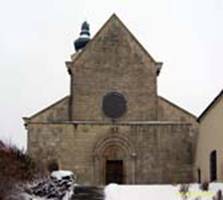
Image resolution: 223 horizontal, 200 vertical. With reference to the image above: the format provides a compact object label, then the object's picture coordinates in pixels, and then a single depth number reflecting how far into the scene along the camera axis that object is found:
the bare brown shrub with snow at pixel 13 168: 19.84
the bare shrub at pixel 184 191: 22.65
